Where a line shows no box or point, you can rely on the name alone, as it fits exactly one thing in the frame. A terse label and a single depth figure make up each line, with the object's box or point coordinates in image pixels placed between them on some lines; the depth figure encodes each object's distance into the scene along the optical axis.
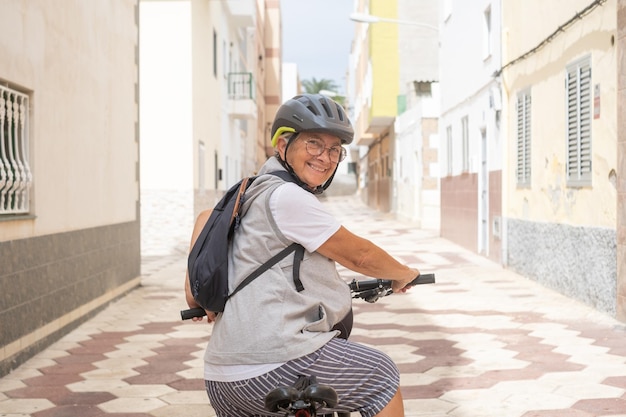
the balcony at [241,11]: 27.22
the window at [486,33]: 15.70
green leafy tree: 86.12
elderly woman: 2.32
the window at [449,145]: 20.66
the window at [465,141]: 18.27
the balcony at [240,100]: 27.88
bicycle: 2.15
